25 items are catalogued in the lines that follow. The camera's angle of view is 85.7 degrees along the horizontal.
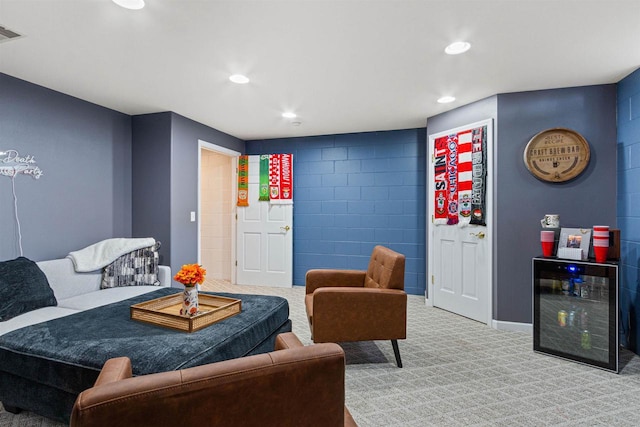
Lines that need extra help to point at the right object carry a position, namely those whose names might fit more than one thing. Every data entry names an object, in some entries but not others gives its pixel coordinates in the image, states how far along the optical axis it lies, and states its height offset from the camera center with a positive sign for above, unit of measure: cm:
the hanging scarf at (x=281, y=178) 539 +53
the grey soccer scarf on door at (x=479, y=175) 363 +39
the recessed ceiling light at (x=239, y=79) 302 +119
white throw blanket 324 -40
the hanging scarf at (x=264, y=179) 546 +52
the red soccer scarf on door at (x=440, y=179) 413 +40
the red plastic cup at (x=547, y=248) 300 -32
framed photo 280 -23
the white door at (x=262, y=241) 541 -46
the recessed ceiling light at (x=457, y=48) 246 +119
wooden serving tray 197 -63
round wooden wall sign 321 +54
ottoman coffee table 163 -69
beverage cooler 258 -80
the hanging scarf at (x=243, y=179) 553 +53
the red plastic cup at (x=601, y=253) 264 -32
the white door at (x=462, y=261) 360 -57
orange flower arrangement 211 -39
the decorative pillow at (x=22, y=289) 240 -56
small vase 210 -55
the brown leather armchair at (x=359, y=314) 258 -77
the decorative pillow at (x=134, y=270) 334 -58
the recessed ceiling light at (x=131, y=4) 194 +119
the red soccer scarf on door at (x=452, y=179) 397 +38
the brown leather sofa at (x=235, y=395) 75 -44
